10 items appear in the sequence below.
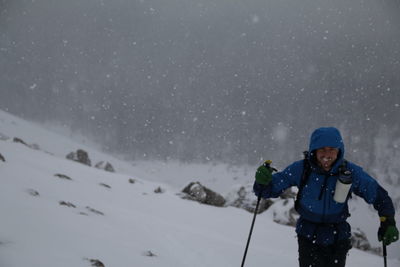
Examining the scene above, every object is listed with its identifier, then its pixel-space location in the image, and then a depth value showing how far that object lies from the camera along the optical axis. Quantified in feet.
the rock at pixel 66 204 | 25.83
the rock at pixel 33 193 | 24.20
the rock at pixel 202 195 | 85.20
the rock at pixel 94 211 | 28.67
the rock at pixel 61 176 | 48.63
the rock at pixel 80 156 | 146.54
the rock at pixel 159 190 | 81.80
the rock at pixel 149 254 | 20.07
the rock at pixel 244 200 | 88.41
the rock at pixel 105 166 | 149.09
